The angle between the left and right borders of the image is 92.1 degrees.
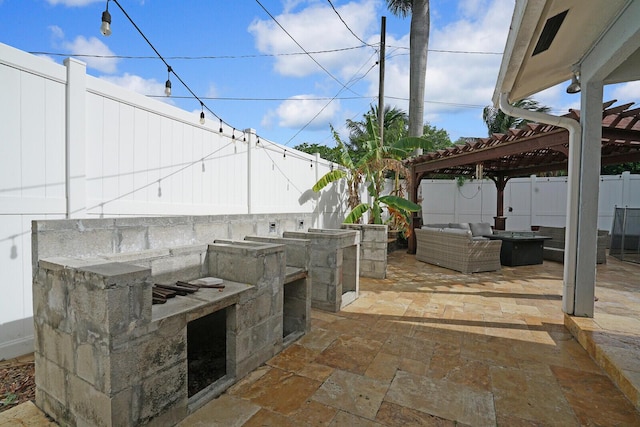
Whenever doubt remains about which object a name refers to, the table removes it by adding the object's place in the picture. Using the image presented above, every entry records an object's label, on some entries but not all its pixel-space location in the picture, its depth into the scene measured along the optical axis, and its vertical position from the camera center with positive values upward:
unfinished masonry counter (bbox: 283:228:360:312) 4.00 -0.84
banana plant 7.07 +0.82
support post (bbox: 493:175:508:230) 9.80 +0.20
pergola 4.57 +1.23
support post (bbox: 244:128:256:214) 4.98 +0.67
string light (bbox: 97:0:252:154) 2.45 +1.41
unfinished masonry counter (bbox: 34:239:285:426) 1.56 -0.82
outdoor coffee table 7.11 -0.96
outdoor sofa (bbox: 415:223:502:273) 6.28 -0.92
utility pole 9.62 +4.43
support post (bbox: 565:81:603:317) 3.22 +0.11
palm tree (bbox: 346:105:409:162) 15.98 +4.77
